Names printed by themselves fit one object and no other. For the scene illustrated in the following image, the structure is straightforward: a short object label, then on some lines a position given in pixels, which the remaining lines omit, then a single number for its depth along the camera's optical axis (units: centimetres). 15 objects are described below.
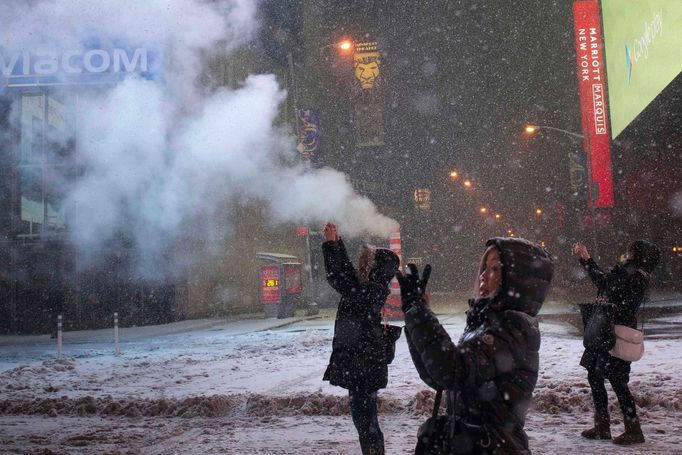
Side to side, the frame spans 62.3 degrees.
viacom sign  1831
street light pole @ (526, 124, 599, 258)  1972
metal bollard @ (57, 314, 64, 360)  1124
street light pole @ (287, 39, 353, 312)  1969
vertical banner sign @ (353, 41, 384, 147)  2791
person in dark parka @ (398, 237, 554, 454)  200
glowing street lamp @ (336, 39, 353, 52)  1956
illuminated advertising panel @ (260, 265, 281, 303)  2152
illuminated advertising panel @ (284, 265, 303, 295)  2181
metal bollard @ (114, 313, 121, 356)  1203
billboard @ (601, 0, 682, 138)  910
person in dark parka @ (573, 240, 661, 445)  489
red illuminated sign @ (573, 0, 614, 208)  2205
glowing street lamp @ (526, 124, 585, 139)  2377
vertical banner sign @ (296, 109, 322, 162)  2191
